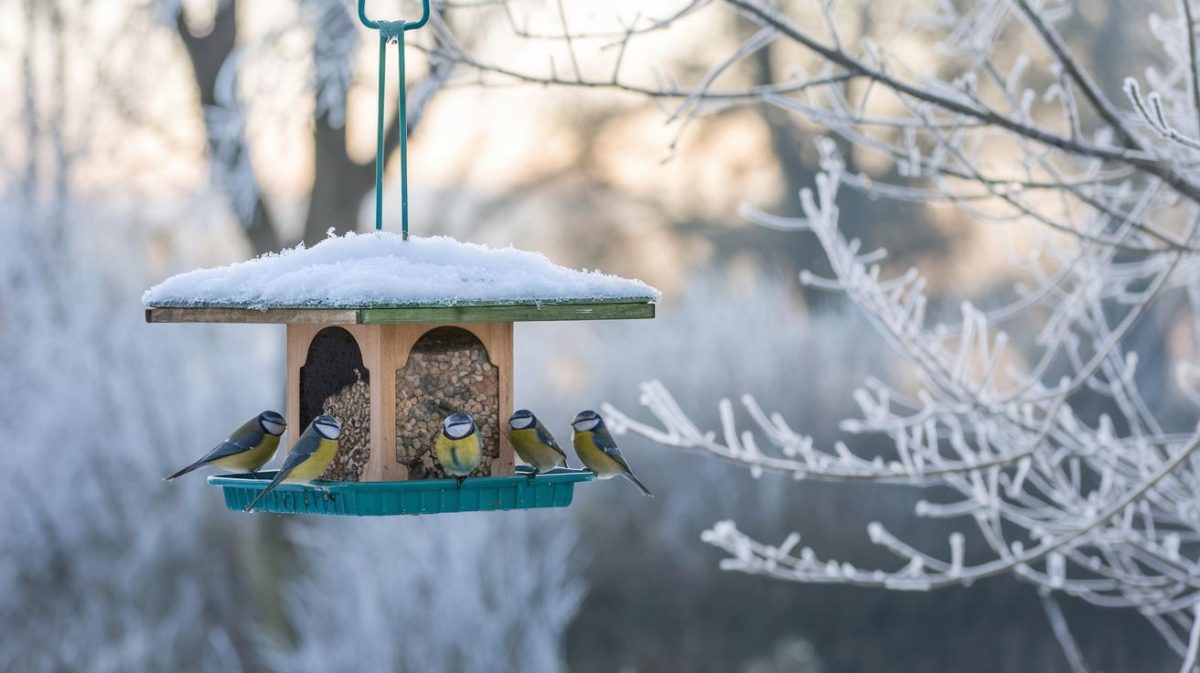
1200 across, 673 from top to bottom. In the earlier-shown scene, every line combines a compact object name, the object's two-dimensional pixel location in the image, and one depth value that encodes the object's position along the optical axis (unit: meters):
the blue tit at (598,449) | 6.21
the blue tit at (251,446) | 6.14
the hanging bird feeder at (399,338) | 5.42
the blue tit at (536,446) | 5.99
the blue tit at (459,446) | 5.64
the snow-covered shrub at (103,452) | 17.00
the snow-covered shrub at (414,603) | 16.47
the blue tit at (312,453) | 5.61
